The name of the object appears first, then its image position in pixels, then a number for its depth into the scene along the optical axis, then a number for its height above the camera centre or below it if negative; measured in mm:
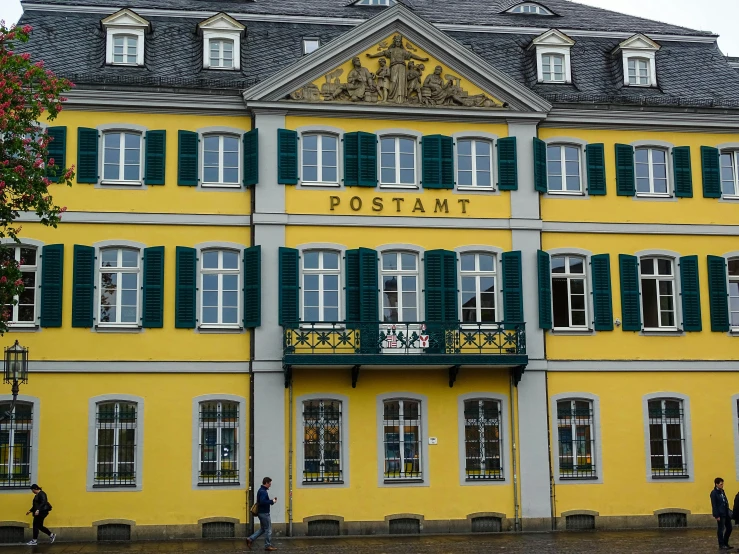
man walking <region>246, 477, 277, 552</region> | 23547 -1675
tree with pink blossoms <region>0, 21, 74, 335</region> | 20141 +5801
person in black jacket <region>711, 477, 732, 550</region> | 22938 -1729
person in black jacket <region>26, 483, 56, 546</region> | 24188 -1438
